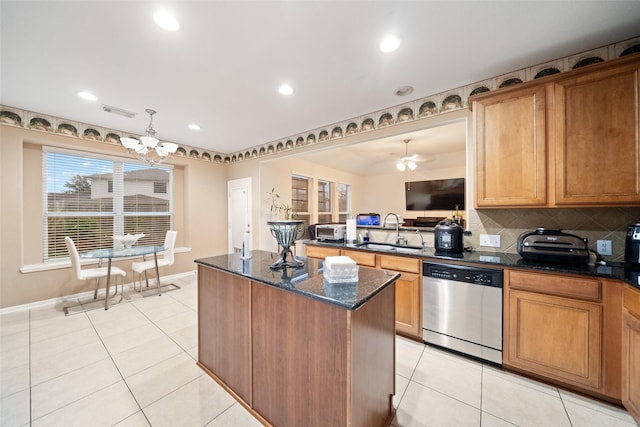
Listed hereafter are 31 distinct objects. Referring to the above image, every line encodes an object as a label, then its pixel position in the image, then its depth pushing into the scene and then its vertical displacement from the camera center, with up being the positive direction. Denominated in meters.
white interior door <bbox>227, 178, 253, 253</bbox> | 5.05 +0.10
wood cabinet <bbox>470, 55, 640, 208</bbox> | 1.73 +0.59
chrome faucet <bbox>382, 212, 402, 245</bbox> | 3.07 -0.29
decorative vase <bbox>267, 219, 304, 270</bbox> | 1.68 -0.14
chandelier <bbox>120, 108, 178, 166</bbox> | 2.91 +0.89
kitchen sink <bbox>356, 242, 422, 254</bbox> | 2.70 -0.44
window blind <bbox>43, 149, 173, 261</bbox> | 3.54 +0.22
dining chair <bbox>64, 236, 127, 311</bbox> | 3.13 -0.80
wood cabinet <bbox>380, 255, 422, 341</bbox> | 2.39 -0.87
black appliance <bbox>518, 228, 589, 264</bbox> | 1.86 -0.30
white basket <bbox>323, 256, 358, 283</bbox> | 1.40 -0.35
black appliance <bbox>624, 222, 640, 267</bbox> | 1.68 -0.25
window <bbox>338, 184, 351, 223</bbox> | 7.23 +0.30
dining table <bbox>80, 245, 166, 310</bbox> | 3.21 -0.56
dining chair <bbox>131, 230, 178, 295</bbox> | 3.74 -0.79
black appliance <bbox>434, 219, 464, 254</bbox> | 2.41 -0.28
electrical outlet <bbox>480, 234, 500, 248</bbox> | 2.44 -0.30
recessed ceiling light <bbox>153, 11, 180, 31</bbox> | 1.63 +1.38
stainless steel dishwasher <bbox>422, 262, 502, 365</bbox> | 2.00 -0.89
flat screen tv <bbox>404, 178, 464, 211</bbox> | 6.03 +0.48
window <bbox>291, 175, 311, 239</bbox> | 5.64 +0.37
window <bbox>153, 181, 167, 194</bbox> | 4.61 +0.53
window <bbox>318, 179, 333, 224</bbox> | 6.31 +0.35
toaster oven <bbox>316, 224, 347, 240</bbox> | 3.30 -0.27
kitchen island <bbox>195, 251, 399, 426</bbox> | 1.14 -0.75
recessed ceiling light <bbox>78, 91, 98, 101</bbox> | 2.69 +1.39
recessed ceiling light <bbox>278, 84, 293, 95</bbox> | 2.57 +1.39
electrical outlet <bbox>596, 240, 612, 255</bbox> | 1.98 -0.31
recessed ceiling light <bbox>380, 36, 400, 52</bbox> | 1.86 +1.37
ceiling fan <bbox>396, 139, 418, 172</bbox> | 4.87 +1.09
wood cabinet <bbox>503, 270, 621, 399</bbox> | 1.60 -0.88
